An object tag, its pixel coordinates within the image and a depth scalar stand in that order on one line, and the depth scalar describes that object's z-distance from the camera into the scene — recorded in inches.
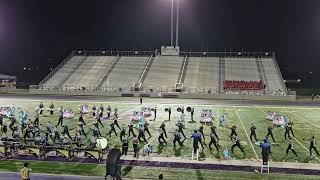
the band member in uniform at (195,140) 800.3
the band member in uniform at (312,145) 813.9
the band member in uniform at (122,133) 895.1
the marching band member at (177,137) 887.7
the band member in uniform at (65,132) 925.8
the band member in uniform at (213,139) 854.8
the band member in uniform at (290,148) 824.9
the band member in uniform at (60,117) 1170.5
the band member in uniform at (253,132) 969.6
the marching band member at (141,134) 917.8
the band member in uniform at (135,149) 794.8
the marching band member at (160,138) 923.4
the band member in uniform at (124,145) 793.6
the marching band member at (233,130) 958.7
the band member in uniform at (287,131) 999.1
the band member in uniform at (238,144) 816.1
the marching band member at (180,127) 970.7
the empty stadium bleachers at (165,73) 2484.0
